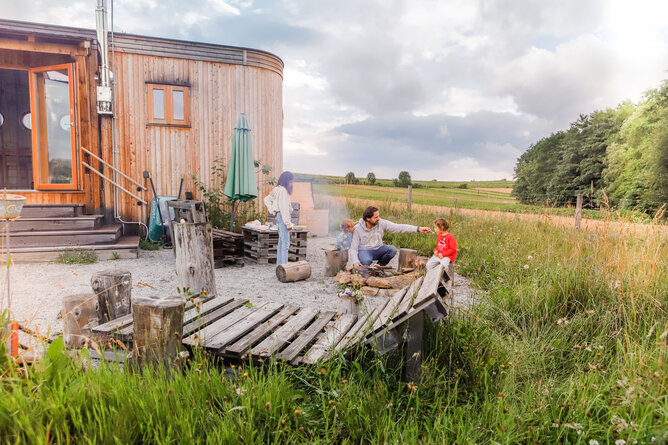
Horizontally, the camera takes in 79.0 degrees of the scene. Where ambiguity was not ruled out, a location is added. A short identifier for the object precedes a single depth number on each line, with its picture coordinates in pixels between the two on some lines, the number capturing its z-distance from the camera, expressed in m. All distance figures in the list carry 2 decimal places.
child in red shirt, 5.74
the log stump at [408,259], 6.53
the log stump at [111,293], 3.50
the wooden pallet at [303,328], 2.53
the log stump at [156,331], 2.43
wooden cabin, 8.73
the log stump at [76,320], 3.25
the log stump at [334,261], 6.81
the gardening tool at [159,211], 9.68
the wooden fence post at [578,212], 11.01
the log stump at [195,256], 4.35
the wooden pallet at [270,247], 7.79
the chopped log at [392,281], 5.96
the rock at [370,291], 5.73
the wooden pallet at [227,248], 7.45
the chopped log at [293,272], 6.36
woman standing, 6.81
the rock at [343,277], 6.20
